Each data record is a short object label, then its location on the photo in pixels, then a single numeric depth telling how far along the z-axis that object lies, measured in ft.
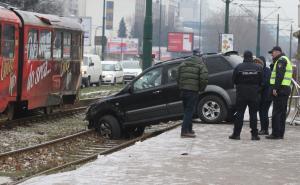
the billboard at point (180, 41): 319.68
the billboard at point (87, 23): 237.70
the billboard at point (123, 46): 404.36
